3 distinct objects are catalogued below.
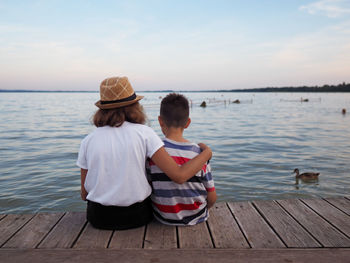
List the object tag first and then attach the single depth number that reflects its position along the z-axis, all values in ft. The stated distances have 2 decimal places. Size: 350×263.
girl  8.13
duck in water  25.82
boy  8.50
